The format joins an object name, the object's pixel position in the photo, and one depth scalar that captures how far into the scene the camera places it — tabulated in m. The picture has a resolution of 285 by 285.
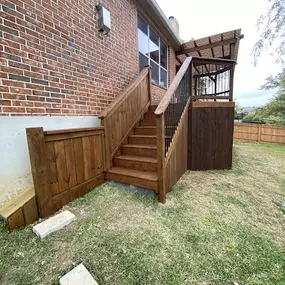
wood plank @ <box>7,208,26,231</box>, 1.68
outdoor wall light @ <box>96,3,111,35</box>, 2.96
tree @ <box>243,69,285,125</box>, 12.81
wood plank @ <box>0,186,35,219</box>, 1.70
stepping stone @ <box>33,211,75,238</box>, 1.68
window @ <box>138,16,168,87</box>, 4.80
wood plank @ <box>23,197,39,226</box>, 1.80
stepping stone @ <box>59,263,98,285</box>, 1.18
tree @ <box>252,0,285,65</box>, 4.67
